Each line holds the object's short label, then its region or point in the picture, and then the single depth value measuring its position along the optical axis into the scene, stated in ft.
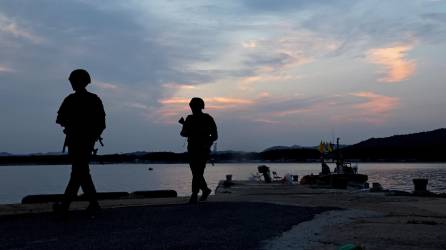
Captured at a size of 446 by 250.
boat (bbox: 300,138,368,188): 112.63
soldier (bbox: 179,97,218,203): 37.29
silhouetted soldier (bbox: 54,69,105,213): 26.99
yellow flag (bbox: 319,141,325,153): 164.71
